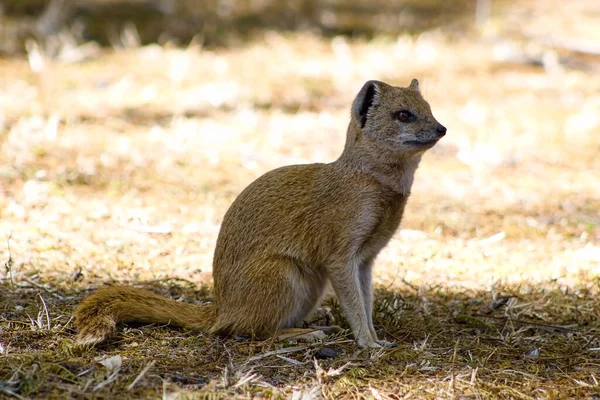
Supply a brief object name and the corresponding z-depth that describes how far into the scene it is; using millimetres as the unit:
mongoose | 7293
